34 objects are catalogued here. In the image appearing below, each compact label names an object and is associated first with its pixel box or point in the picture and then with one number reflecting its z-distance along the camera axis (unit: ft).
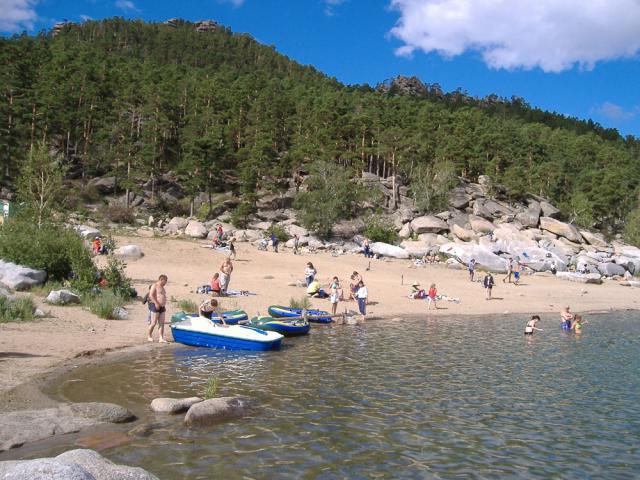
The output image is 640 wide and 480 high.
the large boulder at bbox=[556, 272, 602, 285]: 130.41
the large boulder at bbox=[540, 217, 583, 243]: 184.24
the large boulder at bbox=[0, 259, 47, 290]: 62.28
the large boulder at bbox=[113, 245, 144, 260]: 105.18
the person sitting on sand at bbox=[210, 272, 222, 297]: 74.95
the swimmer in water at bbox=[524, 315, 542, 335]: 66.80
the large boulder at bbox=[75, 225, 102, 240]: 112.16
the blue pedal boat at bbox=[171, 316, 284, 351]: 51.90
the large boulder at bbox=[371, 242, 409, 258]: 140.26
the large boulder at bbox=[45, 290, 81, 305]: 58.44
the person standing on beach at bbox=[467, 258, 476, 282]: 117.08
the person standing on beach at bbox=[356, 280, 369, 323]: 73.36
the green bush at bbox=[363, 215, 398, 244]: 156.35
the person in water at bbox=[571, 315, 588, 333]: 70.85
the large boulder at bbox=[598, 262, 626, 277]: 147.84
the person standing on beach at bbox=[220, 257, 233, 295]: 77.25
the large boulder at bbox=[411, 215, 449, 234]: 168.14
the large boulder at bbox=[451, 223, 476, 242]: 165.97
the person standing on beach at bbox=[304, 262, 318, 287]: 89.35
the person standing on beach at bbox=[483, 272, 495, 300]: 97.49
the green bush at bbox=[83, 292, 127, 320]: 56.65
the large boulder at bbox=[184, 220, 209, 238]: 141.49
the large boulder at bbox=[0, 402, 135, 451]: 25.04
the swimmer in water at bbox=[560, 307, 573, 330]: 73.00
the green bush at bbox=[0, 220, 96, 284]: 67.26
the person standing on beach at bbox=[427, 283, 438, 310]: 85.92
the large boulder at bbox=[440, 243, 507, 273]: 132.87
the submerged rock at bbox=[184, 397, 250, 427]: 29.66
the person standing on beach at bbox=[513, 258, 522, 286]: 118.81
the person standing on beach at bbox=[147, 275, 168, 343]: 50.47
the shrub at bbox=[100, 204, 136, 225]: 154.20
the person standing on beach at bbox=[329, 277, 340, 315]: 74.69
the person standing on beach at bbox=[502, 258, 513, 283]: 118.49
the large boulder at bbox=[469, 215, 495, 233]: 175.63
